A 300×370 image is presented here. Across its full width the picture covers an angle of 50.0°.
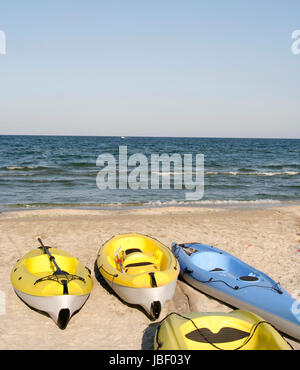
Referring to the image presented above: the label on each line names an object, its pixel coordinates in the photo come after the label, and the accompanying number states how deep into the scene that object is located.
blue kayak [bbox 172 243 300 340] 5.72
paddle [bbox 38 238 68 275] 6.43
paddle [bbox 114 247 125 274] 7.14
